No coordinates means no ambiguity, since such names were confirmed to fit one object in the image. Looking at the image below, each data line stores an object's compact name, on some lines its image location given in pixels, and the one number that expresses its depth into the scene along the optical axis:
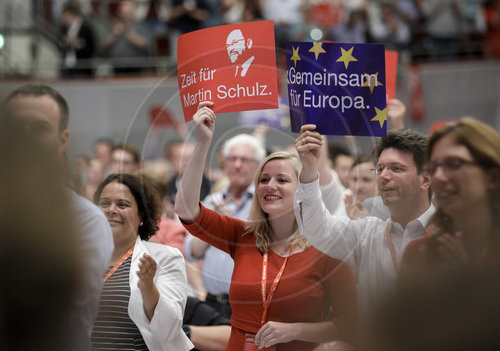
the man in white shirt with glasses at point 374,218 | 4.62
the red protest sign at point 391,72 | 6.11
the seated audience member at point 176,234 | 6.29
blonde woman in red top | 4.70
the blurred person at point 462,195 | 3.30
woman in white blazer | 4.67
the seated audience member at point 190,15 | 15.30
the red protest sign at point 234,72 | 4.95
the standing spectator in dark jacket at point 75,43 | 15.28
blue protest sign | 4.88
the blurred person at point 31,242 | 2.13
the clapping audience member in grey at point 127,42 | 15.10
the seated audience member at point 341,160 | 8.90
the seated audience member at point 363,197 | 5.02
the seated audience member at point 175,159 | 7.59
